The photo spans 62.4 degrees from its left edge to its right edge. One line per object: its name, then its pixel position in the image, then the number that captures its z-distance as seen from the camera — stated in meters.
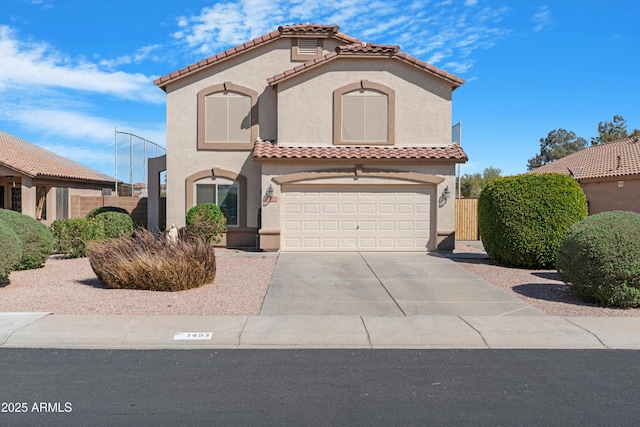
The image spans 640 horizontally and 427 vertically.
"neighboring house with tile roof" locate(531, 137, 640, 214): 27.28
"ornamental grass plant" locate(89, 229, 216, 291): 10.75
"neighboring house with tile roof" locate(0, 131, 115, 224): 22.56
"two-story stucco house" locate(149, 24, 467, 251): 17.70
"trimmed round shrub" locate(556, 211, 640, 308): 9.51
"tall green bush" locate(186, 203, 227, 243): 17.62
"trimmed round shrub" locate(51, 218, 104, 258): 15.87
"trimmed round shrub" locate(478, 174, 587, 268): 13.83
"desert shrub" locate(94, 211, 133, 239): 16.80
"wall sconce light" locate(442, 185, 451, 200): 17.86
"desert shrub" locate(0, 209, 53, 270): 13.13
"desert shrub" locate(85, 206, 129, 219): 17.92
